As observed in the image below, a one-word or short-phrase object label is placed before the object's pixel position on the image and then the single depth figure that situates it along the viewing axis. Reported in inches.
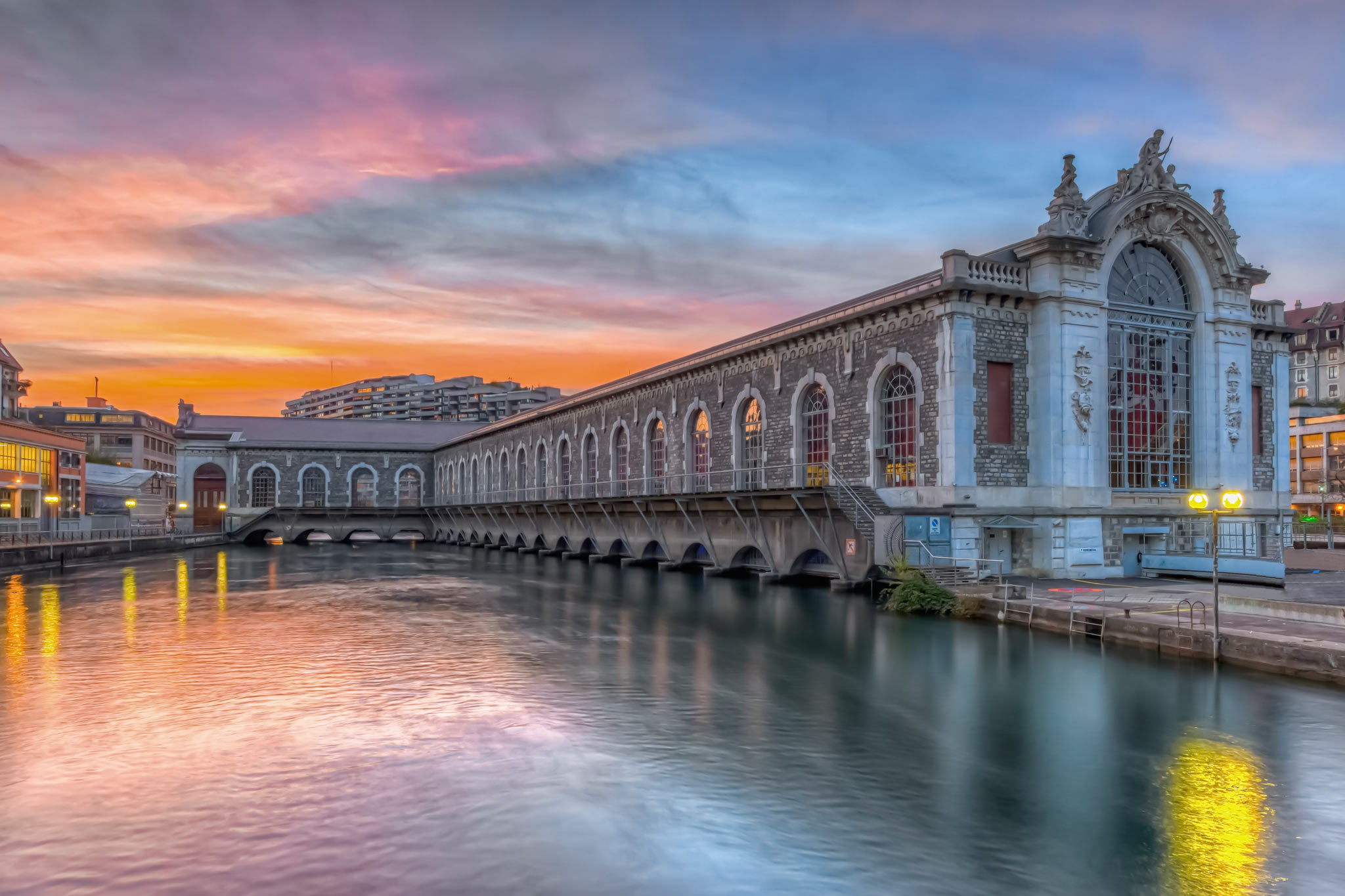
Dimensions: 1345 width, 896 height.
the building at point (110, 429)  4626.0
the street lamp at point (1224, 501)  606.8
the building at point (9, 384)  2952.8
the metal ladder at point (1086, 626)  735.1
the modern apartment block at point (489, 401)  7180.1
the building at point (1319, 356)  3678.6
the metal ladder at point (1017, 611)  823.1
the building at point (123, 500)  2911.9
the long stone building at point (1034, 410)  1099.9
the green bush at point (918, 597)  924.6
